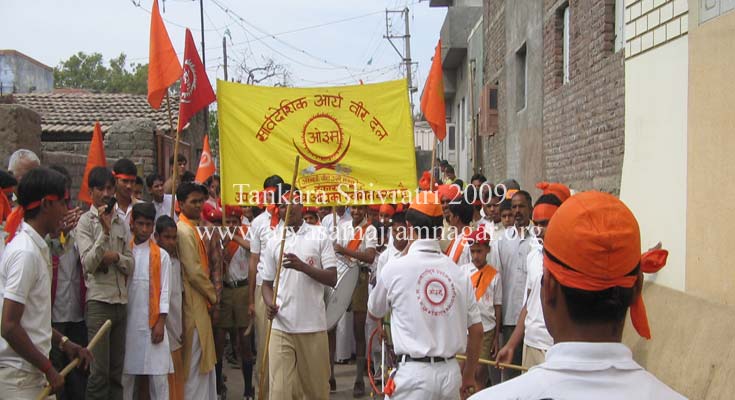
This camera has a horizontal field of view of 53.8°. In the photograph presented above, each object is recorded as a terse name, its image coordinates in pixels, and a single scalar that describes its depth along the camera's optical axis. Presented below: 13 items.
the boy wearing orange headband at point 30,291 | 3.66
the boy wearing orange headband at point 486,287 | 6.48
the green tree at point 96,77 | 63.84
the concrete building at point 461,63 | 21.11
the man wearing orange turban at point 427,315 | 4.23
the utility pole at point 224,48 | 35.22
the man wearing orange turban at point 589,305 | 1.65
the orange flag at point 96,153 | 6.99
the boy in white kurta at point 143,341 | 5.69
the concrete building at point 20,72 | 35.81
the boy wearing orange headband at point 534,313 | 4.99
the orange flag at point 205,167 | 10.54
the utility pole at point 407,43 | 43.19
